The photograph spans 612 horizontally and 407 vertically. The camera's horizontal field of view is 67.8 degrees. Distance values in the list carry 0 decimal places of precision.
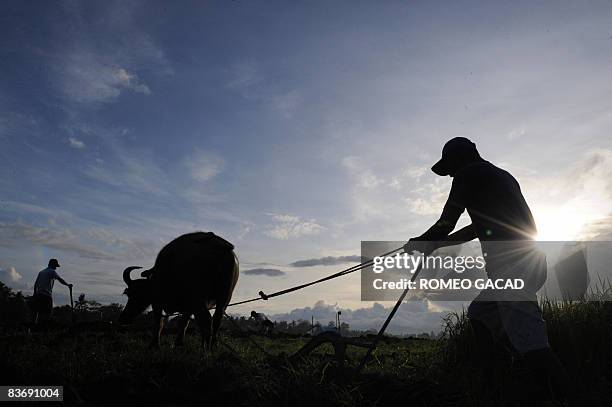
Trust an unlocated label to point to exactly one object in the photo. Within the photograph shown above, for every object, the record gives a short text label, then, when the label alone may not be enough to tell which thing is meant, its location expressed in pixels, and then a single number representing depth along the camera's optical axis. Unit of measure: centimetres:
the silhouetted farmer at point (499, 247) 362
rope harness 468
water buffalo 754
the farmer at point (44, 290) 1285
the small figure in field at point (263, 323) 1927
